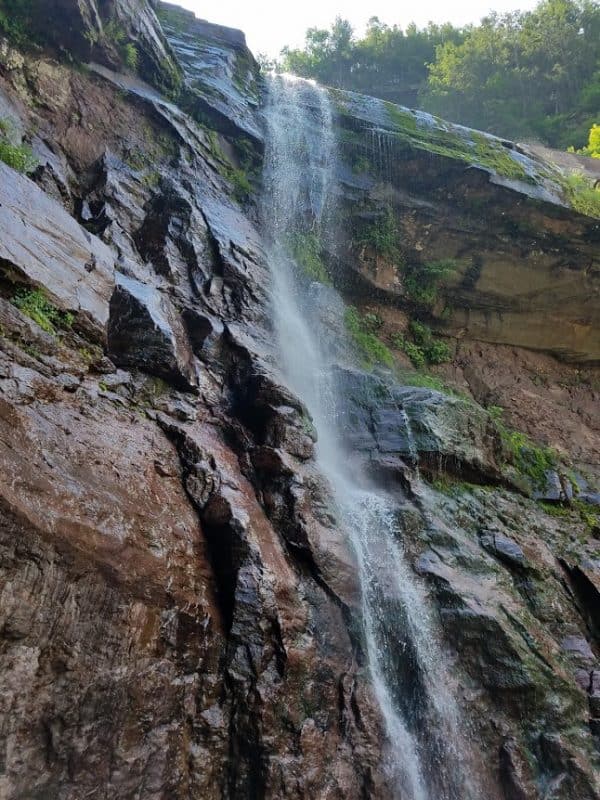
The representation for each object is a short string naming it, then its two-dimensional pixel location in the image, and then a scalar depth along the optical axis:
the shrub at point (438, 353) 13.53
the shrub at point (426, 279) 13.66
